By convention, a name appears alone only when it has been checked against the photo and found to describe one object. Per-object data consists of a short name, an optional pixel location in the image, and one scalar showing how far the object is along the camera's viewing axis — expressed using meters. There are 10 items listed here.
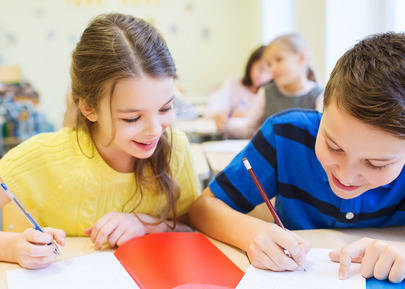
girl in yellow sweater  0.86
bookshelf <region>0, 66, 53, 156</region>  4.49
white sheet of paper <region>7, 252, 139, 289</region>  0.70
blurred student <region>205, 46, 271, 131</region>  3.52
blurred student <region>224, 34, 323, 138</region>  2.46
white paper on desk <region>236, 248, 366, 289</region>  0.68
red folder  0.71
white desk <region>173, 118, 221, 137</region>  2.77
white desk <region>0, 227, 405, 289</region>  0.82
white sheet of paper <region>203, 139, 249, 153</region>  1.94
